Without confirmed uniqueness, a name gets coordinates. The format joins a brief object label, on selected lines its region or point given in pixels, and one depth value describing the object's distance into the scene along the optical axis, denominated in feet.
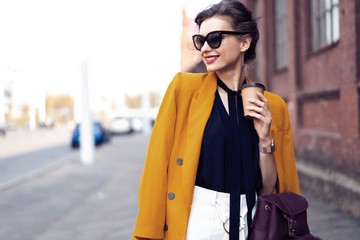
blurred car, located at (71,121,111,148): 91.61
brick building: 22.34
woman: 6.90
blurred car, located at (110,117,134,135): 168.14
